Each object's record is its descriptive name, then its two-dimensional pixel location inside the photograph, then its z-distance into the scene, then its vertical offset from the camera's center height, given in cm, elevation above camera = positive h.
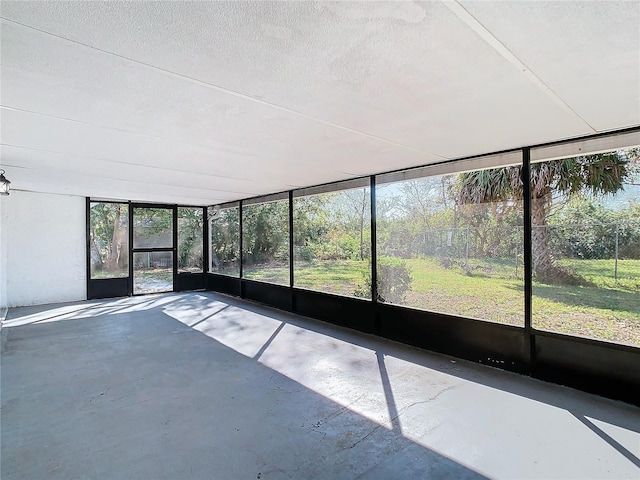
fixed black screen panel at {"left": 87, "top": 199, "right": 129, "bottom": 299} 753 -15
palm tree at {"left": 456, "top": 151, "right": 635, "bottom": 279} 447 +85
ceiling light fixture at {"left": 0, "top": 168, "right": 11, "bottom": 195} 418 +74
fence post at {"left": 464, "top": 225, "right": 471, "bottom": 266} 580 -25
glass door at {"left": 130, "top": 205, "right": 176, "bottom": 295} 812 -18
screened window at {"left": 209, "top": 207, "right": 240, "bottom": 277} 841 +1
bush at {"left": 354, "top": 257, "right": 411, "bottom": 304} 614 -74
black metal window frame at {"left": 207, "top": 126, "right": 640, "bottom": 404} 290 -107
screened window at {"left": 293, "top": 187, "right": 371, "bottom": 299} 712 -1
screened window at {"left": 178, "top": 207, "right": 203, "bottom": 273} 878 +5
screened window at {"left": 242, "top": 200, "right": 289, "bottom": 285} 771 +0
